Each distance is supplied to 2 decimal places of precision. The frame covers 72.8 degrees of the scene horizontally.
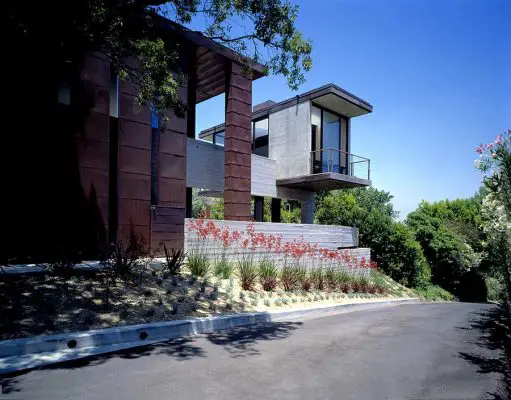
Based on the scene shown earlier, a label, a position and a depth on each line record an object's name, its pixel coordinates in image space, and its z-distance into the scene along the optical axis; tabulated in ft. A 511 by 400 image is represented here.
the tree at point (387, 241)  71.67
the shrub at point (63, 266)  24.57
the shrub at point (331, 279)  41.16
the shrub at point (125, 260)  26.73
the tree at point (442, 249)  84.83
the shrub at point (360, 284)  44.44
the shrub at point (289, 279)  36.04
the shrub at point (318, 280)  39.37
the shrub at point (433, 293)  69.26
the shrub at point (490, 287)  94.56
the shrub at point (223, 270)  33.47
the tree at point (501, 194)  18.28
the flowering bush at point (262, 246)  36.99
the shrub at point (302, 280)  37.32
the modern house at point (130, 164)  30.96
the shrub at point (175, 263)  30.17
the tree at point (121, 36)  21.33
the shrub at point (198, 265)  31.42
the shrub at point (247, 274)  32.24
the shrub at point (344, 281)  42.04
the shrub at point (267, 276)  33.70
